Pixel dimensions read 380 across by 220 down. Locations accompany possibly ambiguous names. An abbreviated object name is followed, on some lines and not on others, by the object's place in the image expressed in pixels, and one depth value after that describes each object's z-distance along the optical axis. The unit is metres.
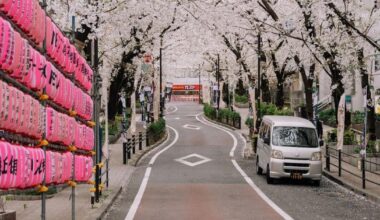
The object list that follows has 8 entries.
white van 21.23
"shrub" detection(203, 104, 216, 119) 64.12
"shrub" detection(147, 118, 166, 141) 38.49
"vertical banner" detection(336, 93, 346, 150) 24.38
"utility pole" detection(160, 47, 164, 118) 57.27
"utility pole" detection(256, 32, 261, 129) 30.94
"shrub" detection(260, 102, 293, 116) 49.92
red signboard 141.48
